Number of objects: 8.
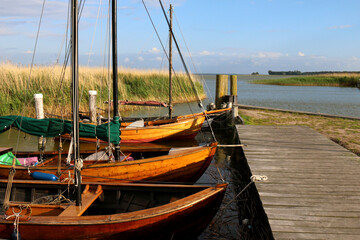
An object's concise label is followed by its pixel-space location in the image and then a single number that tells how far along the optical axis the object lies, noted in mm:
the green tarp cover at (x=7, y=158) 6831
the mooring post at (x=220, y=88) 14967
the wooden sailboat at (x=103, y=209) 4047
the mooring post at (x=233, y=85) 14965
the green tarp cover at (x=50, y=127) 6762
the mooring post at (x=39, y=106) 10132
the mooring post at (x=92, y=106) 11469
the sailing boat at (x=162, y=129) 11133
